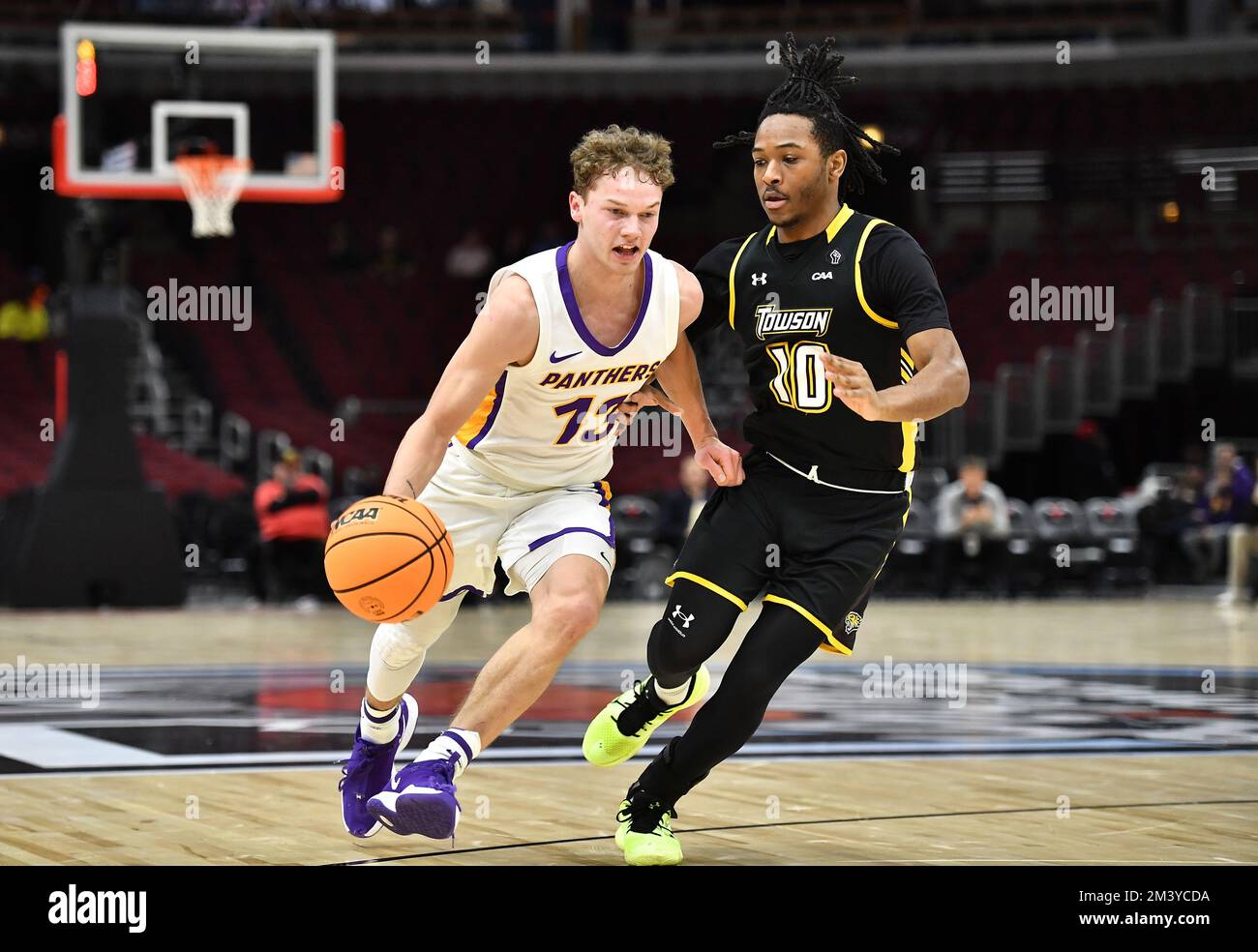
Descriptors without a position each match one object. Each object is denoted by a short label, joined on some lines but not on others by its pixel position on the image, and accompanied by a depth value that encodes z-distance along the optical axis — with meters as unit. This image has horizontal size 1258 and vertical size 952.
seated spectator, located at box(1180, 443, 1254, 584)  18.48
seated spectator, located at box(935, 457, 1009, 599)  18.62
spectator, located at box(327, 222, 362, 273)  26.28
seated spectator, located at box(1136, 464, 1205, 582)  20.50
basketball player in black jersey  4.87
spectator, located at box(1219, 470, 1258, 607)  17.48
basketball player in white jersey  4.86
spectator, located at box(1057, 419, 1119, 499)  22.42
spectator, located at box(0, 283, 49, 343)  24.03
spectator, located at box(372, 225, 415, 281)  26.55
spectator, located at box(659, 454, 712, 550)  18.06
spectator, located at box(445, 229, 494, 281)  26.55
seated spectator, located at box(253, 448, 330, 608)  17.14
